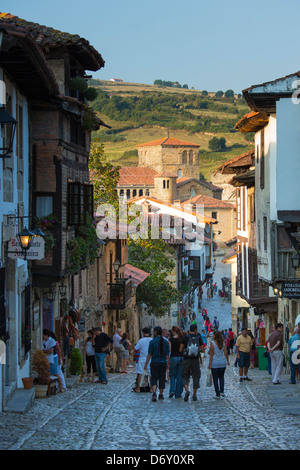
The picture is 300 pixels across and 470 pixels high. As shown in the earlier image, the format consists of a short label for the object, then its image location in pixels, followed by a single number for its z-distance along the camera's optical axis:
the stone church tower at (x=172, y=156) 163.38
